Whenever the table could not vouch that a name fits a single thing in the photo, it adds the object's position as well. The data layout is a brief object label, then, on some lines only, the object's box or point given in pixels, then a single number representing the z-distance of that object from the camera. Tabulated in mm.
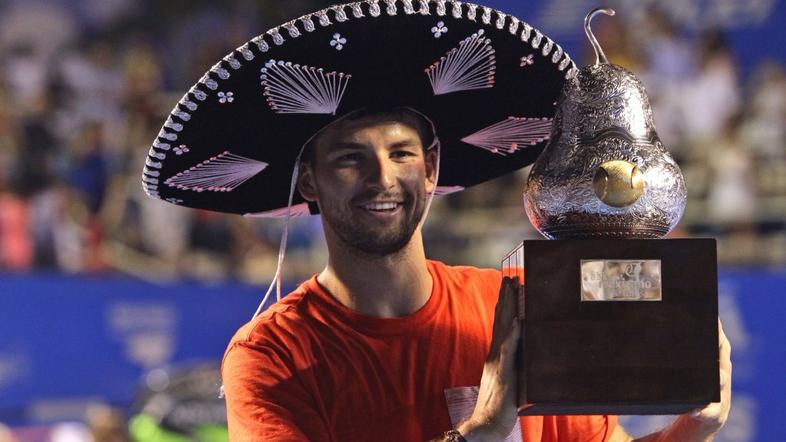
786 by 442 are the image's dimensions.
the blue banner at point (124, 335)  13062
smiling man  5012
